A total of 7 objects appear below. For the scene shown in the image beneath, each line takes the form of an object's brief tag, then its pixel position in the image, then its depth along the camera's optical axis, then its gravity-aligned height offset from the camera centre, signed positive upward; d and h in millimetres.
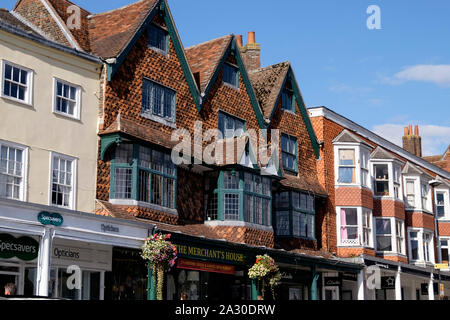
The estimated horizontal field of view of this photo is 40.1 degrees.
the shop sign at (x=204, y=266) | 20094 +450
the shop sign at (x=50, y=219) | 15125 +1508
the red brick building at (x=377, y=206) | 30641 +3838
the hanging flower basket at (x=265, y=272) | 22250 +265
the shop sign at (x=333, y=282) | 28511 -124
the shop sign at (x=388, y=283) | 31234 -194
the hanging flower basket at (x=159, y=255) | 18016 +711
